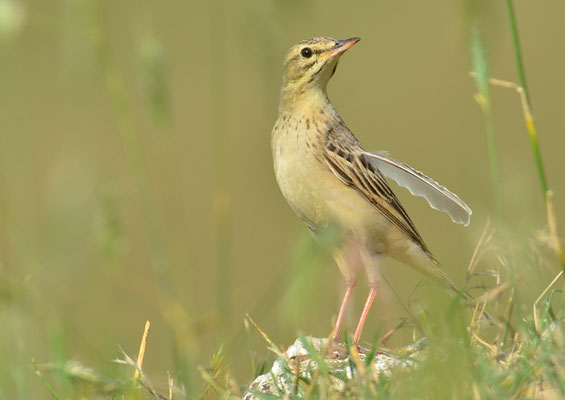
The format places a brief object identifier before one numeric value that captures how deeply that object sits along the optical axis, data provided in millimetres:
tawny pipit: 9695
